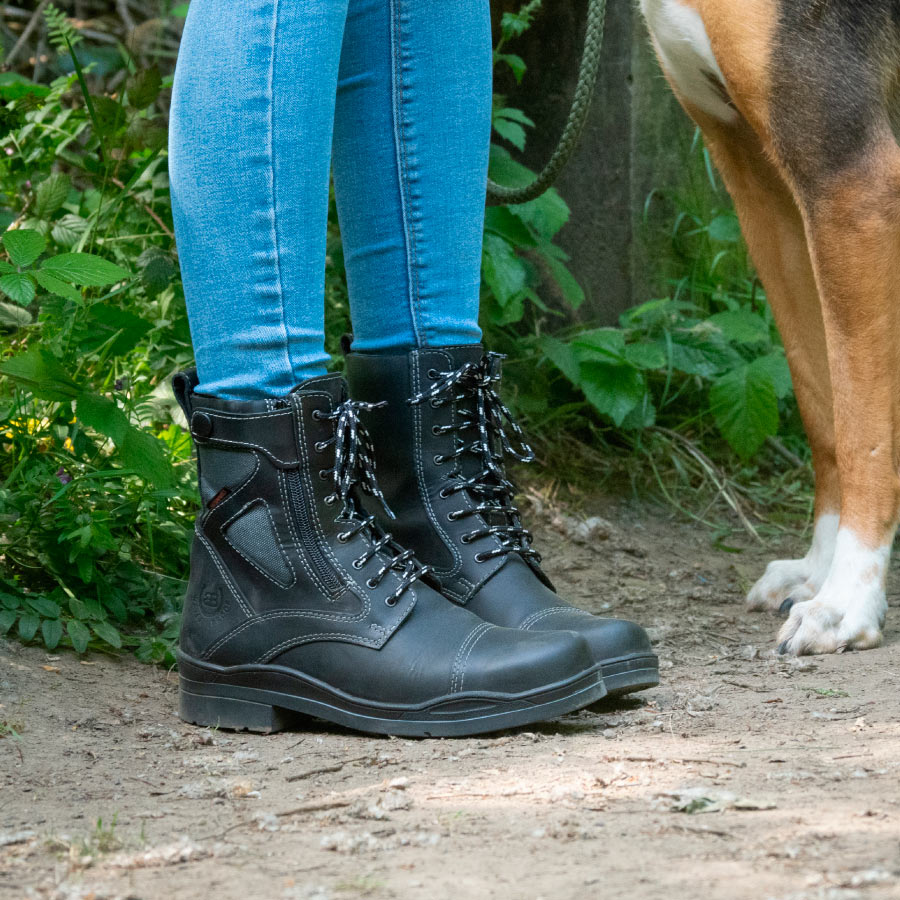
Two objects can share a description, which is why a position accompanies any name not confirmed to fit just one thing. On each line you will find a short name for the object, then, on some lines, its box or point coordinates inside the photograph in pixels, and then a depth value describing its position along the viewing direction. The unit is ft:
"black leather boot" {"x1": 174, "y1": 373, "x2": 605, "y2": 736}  10.86
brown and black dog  11.64
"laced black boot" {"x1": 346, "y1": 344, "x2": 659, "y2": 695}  11.17
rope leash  12.10
